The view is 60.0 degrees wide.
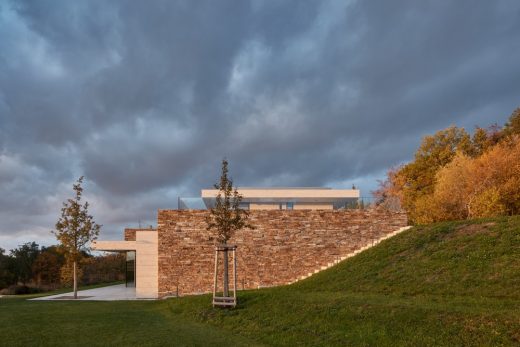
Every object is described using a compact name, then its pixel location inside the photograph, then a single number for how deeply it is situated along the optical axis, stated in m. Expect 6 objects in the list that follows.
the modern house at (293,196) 35.66
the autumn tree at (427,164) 37.56
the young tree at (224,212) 16.52
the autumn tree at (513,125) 36.73
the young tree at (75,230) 25.02
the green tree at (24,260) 44.91
